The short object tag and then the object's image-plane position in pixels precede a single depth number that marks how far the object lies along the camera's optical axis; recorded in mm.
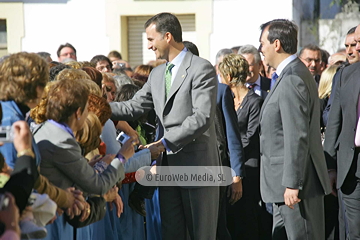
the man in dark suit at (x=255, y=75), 13351
